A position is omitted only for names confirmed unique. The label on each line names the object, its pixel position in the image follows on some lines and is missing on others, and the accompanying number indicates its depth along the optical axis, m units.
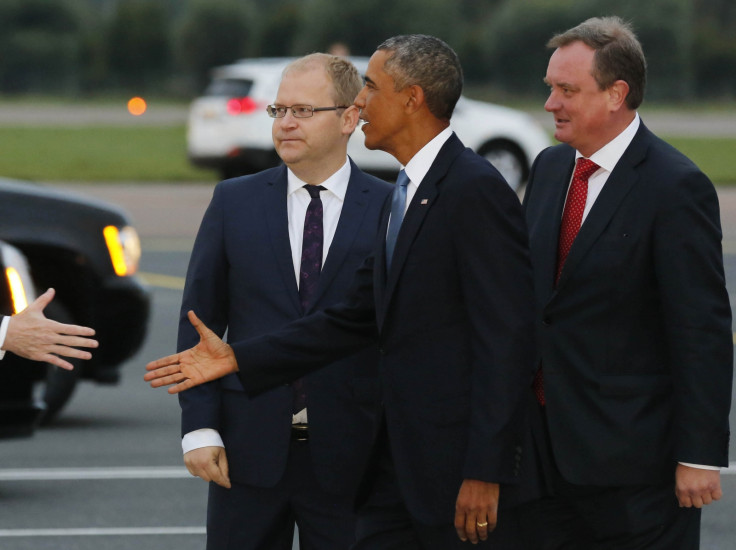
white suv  45.97
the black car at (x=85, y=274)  17.31
